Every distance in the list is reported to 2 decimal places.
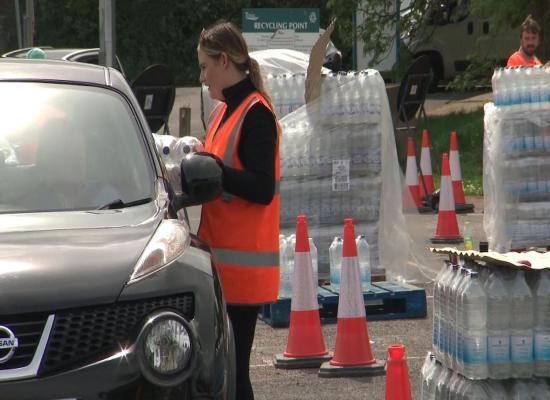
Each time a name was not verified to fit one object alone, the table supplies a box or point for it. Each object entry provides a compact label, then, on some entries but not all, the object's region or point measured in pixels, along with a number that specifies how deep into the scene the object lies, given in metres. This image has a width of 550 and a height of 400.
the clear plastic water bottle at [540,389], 10.73
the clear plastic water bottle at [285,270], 19.92
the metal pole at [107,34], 31.02
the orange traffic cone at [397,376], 10.91
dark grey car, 8.84
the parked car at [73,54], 30.08
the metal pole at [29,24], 56.06
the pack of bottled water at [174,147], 20.22
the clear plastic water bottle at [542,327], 10.80
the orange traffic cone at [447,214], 27.61
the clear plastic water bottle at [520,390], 10.74
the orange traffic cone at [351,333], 16.17
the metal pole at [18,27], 65.68
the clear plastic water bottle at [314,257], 19.95
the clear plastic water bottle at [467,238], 23.08
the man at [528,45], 29.81
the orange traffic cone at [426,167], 34.66
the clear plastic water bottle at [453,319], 10.86
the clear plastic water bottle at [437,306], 11.28
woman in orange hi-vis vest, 11.58
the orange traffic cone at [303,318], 16.84
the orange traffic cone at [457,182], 32.62
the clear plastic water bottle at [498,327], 10.67
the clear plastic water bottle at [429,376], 11.39
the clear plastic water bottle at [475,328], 10.62
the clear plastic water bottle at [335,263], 20.45
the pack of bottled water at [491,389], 10.75
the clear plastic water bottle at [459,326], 10.74
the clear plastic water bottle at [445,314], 11.05
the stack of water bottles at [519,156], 24.52
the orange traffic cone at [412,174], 33.31
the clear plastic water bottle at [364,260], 20.30
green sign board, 42.37
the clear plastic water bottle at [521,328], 10.73
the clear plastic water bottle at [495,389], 10.79
